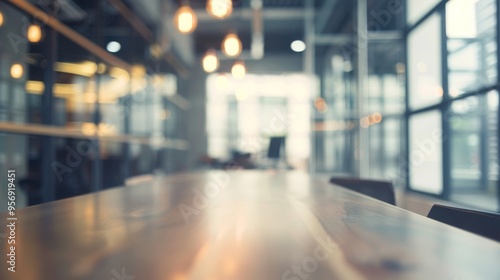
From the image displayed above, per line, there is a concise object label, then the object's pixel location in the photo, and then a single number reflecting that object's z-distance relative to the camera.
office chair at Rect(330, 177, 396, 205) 1.85
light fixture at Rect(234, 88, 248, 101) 8.20
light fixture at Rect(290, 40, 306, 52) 9.49
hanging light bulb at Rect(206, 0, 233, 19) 2.58
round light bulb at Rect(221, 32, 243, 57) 3.69
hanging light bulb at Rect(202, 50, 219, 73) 4.68
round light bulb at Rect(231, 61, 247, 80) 5.57
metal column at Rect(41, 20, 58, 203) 3.04
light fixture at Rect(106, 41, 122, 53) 4.35
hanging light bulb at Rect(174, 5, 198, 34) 2.77
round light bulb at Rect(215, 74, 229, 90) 6.90
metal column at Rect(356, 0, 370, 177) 4.84
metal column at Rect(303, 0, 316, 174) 6.69
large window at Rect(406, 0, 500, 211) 2.51
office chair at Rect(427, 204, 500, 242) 0.99
